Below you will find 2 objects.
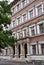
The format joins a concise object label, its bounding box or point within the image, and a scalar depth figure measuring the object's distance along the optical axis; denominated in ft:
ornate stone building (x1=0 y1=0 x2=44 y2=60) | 39.31
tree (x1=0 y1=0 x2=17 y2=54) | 25.61
